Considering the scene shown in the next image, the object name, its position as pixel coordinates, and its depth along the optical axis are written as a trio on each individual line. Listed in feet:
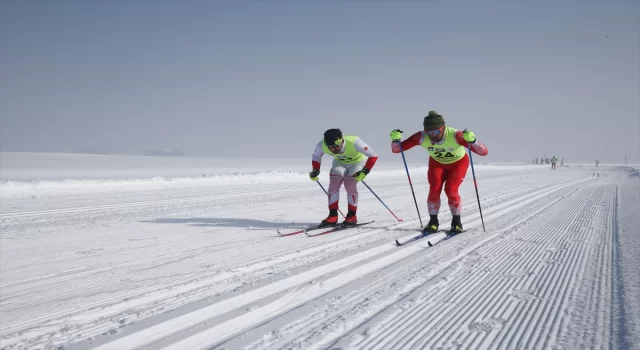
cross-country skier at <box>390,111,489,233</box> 17.34
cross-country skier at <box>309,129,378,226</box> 19.25
